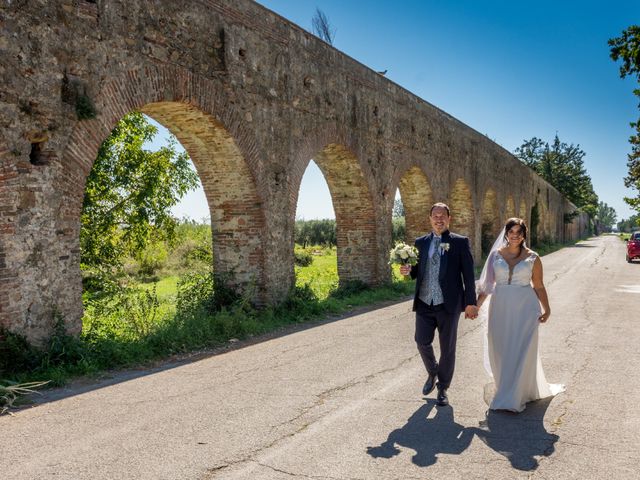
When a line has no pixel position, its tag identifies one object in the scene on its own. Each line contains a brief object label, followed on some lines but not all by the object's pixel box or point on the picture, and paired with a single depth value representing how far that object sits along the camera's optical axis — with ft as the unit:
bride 15.38
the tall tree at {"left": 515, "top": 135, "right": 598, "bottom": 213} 200.13
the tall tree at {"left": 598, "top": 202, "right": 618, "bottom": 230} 603.59
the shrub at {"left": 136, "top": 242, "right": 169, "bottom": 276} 63.52
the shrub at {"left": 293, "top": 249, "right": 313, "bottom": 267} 76.38
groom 15.96
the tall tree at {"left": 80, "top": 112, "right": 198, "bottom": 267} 40.11
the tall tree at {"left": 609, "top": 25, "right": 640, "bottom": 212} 38.29
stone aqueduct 19.89
